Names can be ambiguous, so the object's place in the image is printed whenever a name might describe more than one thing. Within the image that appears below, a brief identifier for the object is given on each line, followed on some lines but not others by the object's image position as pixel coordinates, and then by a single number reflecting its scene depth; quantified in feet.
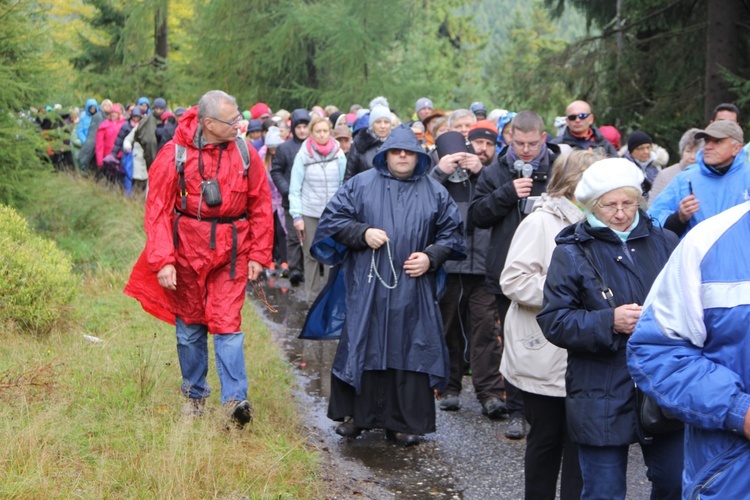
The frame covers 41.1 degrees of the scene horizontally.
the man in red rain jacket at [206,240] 20.22
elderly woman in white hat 13.84
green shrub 25.89
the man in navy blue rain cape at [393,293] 21.67
